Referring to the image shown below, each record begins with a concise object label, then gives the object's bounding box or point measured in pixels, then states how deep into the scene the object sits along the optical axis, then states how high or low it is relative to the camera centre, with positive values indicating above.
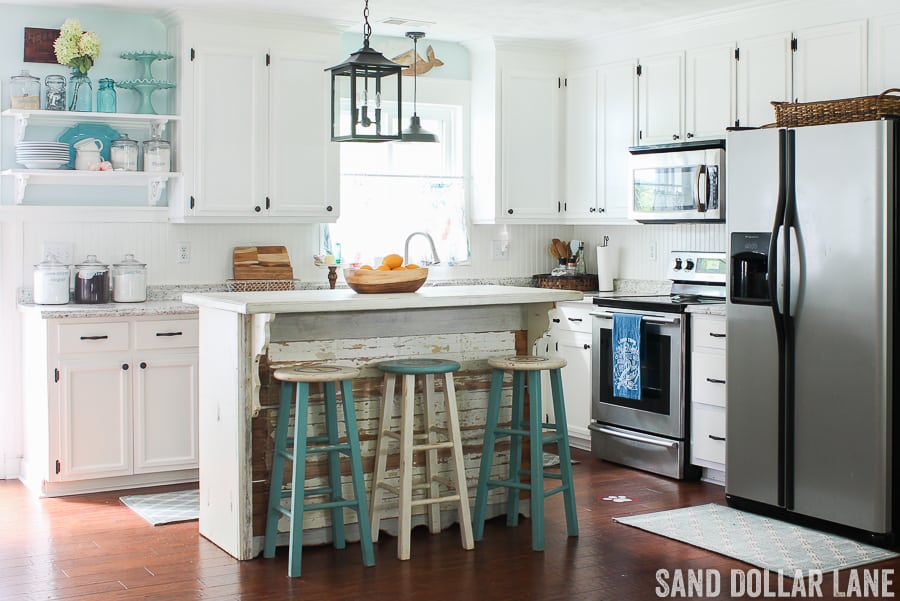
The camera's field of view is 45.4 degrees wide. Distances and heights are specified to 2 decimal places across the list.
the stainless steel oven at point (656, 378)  5.39 -0.62
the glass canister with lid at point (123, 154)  5.47 +0.53
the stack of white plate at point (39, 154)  5.25 +0.51
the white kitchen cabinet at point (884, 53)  4.78 +0.91
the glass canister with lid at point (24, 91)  5.25 +0.82
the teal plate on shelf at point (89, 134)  5.48 +0.64
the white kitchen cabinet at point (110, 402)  5.00 -0.69
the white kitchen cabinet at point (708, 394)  5.19 -0.67
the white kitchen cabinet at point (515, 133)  6.47 +0.76
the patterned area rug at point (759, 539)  4.00 -1.12
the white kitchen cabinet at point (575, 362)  6.11 -0.60
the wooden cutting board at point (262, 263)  5.88 -0.03
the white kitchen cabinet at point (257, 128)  5.55 +0.69
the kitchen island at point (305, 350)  3.97 -0.36
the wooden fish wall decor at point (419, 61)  6.34 +1.17
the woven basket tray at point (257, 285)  5.81 -0.15
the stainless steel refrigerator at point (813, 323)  4.17 -0.27
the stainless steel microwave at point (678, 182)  5.53 +0.40
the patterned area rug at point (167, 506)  4.64 -1.11
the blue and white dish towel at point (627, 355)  5.57 -0.51
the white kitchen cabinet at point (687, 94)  5.59 +0.88
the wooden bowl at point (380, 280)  4.31 -0.09
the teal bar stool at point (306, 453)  3.83 -0.72
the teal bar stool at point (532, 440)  4.16 -0.73
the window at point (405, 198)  6.34 +0.36
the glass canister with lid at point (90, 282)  5.34 -0.12
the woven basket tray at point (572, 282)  6.61 -0.15
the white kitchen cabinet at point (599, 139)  6.25 +0.70
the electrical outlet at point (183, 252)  5.79 +0.03
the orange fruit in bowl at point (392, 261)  4.41 -0.01
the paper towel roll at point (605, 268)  6.57 -0.06
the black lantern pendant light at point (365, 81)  3.95 +0.66
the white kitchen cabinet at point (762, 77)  5.27 +0.90
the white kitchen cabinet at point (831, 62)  4.92 +0.91
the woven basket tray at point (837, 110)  4.25 +0.59
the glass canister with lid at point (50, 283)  5.21 -0.12
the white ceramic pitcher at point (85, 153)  5.39 +0.53
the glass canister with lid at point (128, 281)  5.44 -0.11
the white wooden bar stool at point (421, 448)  4.03 -0.73
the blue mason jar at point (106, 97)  5.40 +0.81
